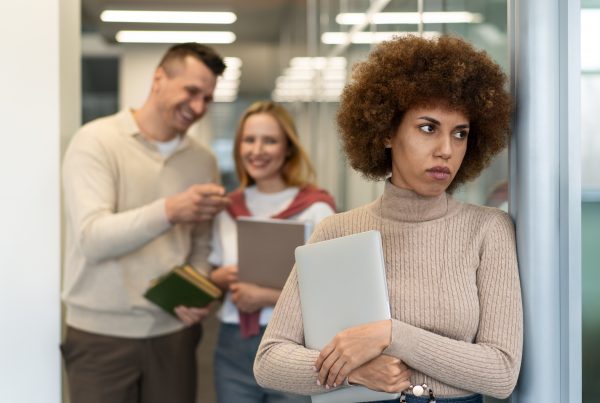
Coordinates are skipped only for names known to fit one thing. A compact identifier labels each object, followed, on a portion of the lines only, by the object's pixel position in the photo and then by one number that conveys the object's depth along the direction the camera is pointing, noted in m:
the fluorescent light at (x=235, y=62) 12.10
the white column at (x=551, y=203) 1.78
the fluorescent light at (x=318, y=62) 5.02
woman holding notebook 2.95
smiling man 3.01
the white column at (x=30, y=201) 3.11
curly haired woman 1.66
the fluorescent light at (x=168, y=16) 9.73
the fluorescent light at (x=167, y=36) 10.67
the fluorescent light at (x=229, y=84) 12.55
